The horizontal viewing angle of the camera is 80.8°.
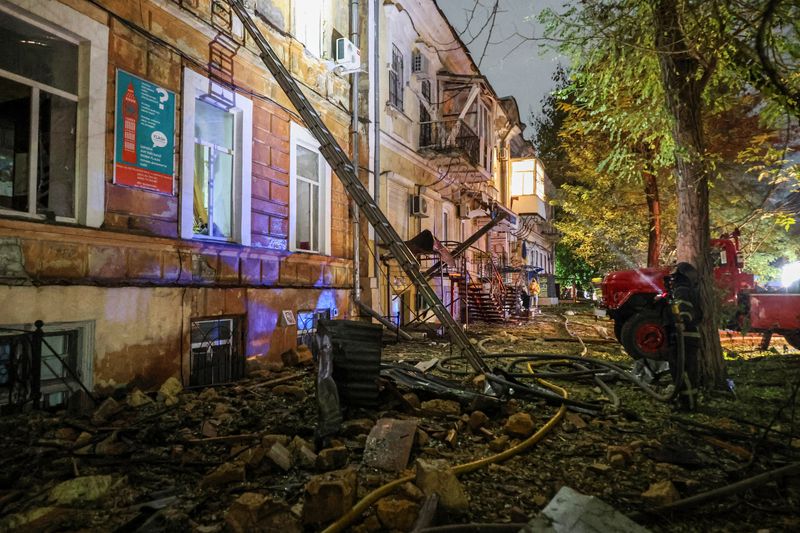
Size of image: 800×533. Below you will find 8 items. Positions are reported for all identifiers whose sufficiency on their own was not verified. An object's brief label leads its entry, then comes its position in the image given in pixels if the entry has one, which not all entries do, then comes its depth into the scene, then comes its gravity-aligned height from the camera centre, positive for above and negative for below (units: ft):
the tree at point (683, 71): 20.67 +10.35
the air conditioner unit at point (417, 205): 48.80 +8.26
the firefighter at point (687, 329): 18.81 -1.79
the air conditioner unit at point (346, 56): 33.47 +16.37
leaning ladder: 21.76 +5.20
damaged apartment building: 17.13 +4.71
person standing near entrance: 80.24 -1.06
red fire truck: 28.81 -1.61
